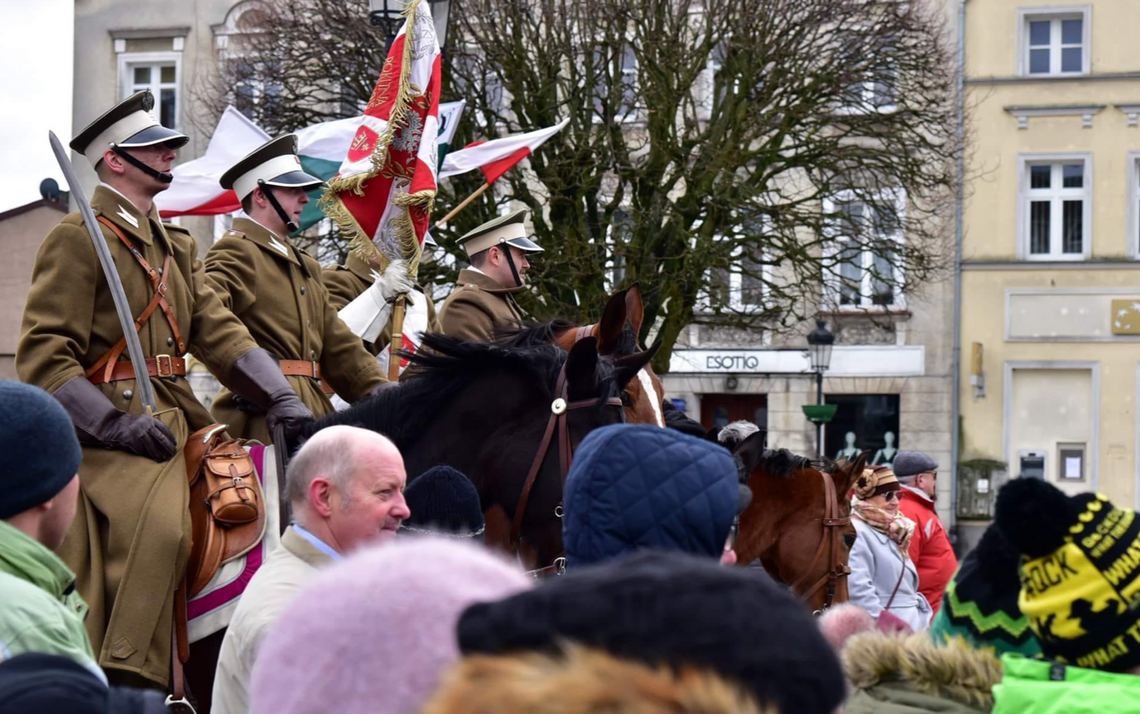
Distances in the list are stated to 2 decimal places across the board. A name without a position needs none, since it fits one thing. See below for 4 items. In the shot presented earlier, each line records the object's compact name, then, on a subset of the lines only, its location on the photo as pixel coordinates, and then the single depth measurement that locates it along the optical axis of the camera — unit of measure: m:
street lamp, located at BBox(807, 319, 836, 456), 21.45
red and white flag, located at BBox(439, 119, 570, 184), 12.21
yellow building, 27.39
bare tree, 19.06
